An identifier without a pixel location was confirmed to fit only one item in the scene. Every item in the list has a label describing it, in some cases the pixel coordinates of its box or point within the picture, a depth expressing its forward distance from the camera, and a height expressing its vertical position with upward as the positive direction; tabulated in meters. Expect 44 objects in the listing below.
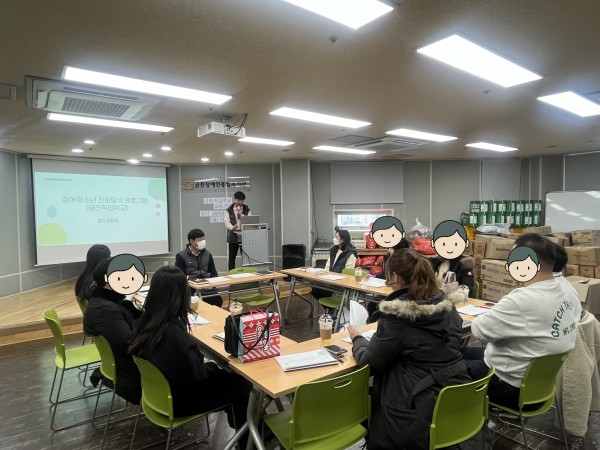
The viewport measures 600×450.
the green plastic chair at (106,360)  2.32 -0.95
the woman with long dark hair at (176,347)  1.94 -0.71
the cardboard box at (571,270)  6.07 -1.07
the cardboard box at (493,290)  5.83 -1.36
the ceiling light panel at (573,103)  3.65 +1.09
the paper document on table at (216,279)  4.35 -0.82
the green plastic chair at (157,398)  1.88 -1.00
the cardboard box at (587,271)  5.86 -1.07
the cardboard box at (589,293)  5.11 -1.23
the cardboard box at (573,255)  6.06 -0.82
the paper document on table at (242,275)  4.66 -0.83
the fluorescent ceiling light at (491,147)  6.35 +1.09
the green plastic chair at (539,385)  1.97 -1.00
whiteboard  7.38 -0.09
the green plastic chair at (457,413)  1.63 -0.97
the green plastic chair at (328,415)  1.61 -0.96
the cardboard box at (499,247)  6.26 -0.70
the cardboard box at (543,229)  7.03 -0.46
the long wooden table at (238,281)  4.18 -0.84
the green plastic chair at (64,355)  2.67 -1.13
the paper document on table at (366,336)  2.31 -0.81
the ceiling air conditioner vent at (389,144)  5.65 +1.06
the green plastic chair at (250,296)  4.63 -1.15
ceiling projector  3.89 +0.90
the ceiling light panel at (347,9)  1.93 +1.09
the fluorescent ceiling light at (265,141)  5.56 +1.10
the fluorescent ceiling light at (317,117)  4.04 +1.09
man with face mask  4.68 -0.63
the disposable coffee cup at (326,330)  2.30 -0.76
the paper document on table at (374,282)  4.03 -0.83
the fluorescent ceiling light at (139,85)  2.83 +1.08
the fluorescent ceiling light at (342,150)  6.30 +1.08
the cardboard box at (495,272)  5.79 -1.07
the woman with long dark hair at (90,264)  2.99 -0.41
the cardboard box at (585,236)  6.54 -0.55
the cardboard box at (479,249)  6.69 -0.77
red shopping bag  2.05 -0.71
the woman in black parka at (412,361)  1.71 -0.74
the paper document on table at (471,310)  2.84 -0.82
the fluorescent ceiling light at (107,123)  4.04 +1.08
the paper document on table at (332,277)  4.46 -0.83
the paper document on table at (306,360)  1.95 -0.83
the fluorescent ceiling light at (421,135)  5.16 +1.09
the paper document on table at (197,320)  2.77 -0.83
